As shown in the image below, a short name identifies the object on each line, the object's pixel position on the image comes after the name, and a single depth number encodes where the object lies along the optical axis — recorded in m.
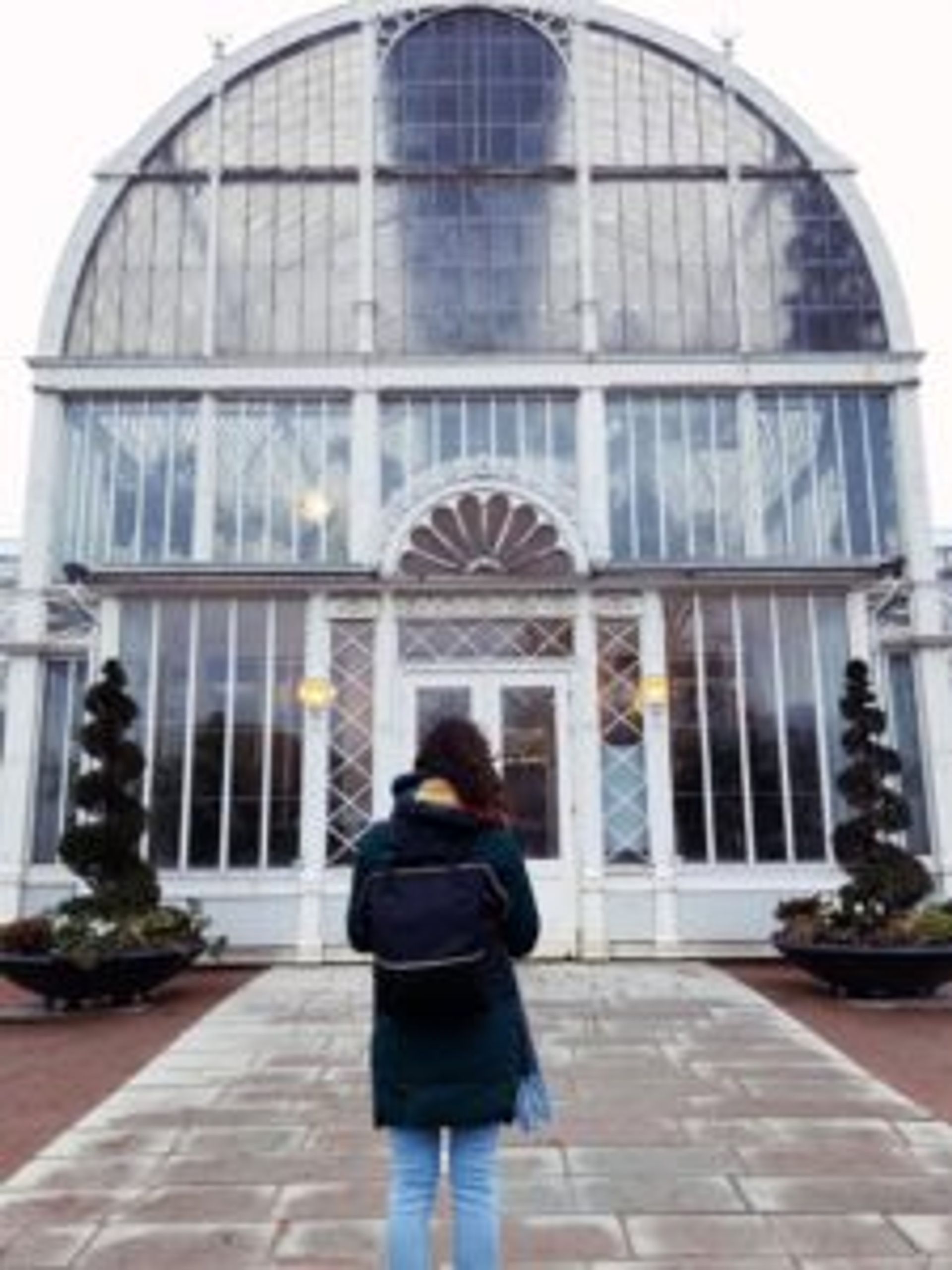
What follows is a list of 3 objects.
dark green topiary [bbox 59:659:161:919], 9.43
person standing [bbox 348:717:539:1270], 2.62
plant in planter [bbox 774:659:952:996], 8.67
